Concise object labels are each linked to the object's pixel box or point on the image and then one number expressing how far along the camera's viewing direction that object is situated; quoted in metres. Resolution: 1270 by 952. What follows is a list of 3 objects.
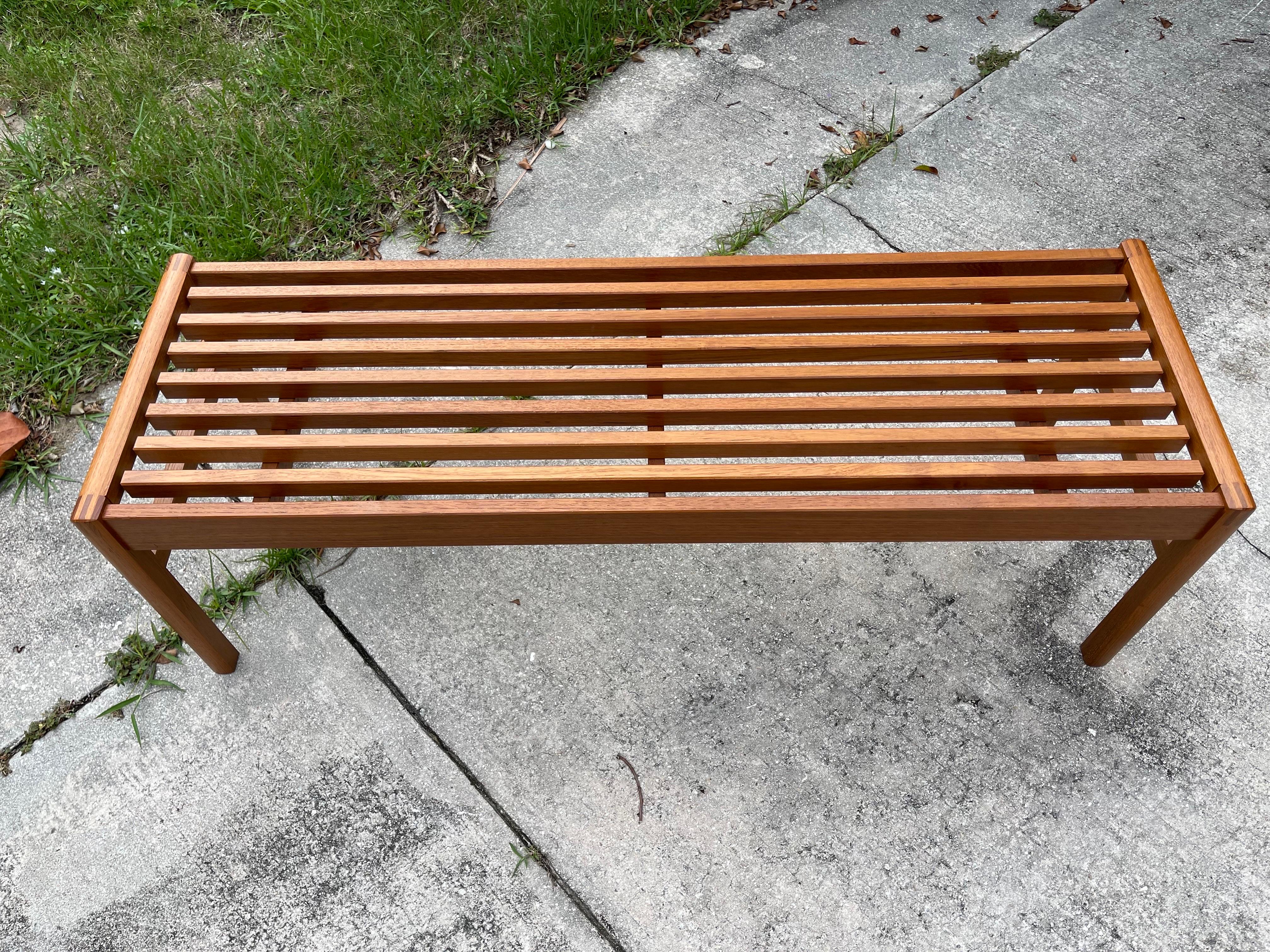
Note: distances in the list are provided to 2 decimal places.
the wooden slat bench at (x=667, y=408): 1.71
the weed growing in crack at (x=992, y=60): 3.58
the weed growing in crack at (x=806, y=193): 3.06
